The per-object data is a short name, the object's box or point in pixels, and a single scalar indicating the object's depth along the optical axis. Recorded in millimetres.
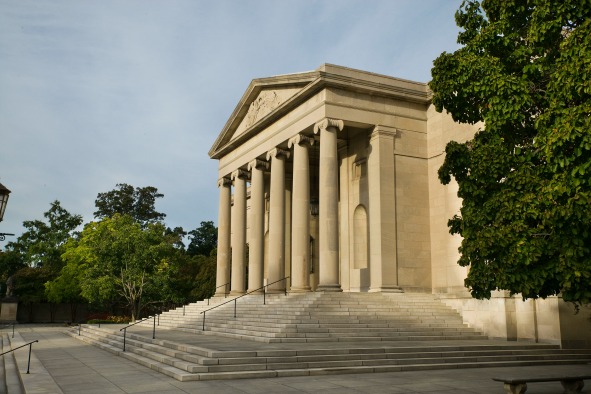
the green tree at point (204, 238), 107800
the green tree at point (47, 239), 79688
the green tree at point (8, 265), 76438
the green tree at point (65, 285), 65688
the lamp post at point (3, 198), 14607
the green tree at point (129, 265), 51938
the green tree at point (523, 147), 12000
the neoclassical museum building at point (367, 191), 31047
